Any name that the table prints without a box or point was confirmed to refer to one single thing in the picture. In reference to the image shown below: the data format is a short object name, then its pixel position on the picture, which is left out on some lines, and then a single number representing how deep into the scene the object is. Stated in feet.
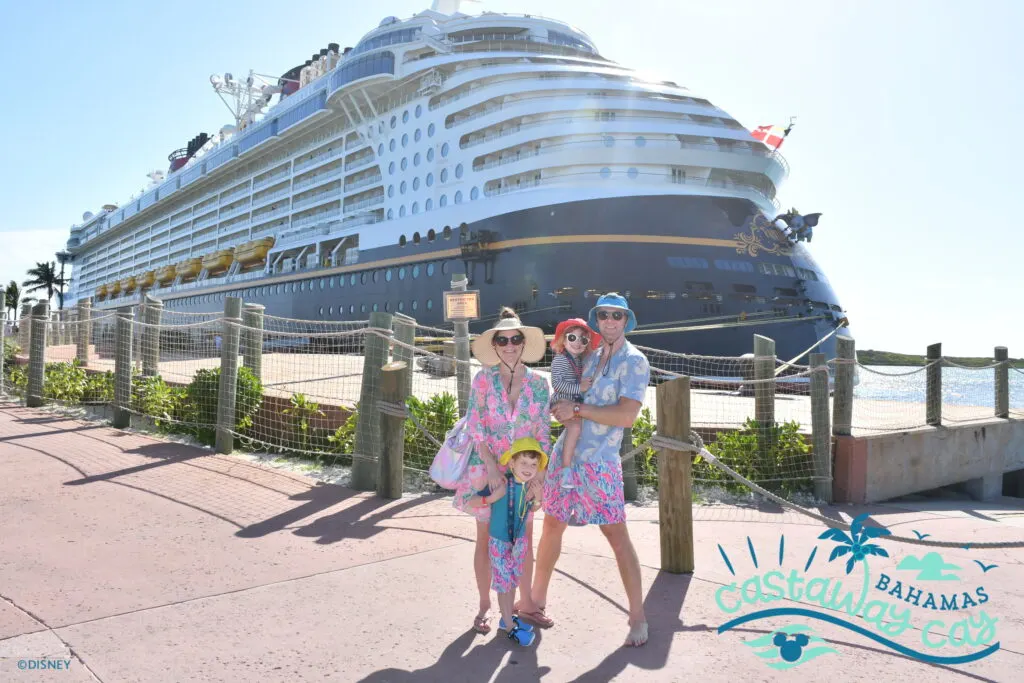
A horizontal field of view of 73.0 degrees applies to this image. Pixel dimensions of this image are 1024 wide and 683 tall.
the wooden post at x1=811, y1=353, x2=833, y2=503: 20.27
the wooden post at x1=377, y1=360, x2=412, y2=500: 16.88
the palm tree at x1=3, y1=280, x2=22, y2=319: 248.11
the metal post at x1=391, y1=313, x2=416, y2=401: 19.49
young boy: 9.62
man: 9.71
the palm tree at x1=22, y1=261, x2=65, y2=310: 312.29
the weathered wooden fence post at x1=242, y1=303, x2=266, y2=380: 24.85
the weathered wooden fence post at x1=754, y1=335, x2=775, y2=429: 21.11
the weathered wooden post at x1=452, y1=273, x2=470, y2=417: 21.66
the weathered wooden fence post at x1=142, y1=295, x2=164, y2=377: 32.73
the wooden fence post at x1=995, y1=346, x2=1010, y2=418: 29.71
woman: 9.88
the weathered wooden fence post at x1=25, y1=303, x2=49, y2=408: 33.96
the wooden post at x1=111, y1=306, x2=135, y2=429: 27.30
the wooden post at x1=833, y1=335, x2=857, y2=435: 20.99
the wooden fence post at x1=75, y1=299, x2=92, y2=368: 40.34
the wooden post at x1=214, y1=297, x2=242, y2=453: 22.91
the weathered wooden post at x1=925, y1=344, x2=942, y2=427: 24.63
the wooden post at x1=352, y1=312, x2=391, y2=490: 18.56
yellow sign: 21.47
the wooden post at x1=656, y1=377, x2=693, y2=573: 12.55
